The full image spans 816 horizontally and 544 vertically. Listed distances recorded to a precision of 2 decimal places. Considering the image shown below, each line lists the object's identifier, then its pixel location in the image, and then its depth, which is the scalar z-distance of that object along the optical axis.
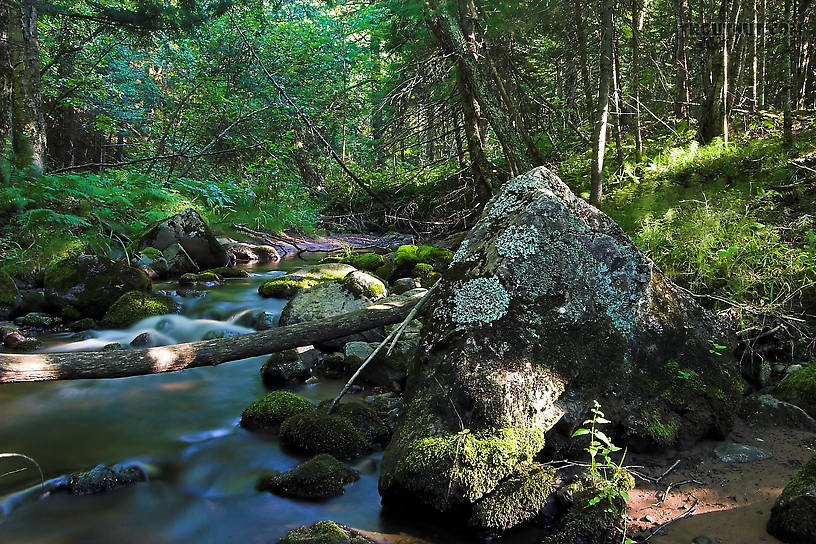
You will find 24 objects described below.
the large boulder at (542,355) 3.00
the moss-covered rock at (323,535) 2.63
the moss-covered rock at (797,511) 2.36
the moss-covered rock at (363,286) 7.14
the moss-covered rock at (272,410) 4.48
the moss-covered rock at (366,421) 4.06
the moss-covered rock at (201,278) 9.95
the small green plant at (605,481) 2.60
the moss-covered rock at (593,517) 2.59
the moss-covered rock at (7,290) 7.71
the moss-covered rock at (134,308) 7.43
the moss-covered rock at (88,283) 7.77
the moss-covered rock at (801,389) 3.67
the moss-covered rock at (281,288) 8.77
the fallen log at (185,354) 3.14
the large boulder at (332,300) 6.73
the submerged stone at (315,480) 3.38
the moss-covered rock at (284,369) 5.64
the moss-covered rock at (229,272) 10.59
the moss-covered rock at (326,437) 3.86
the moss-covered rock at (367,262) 10.18
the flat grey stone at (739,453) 3.19
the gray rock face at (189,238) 11.09
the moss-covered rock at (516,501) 2.77
